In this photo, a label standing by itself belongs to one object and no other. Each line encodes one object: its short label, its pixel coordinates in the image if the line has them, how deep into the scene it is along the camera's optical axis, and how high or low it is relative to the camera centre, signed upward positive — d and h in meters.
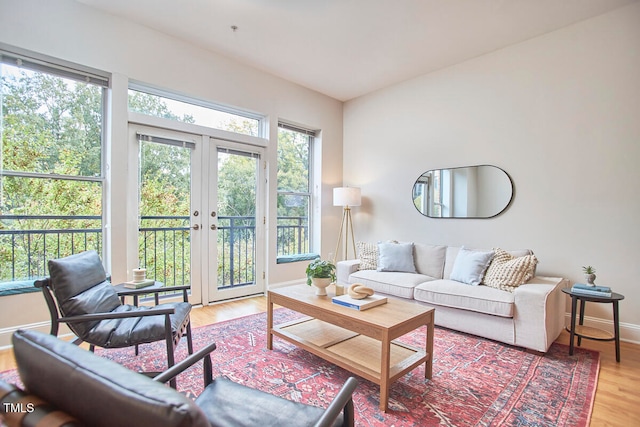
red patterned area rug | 1.72 -1.11
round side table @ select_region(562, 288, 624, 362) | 2.37 -0.92
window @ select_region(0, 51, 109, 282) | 2.61 +0.45
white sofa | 2.45 -0.78
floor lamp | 4.48 +0.24
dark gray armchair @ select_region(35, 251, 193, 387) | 1.79 -0.60
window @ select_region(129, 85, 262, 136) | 3.30 +1.21
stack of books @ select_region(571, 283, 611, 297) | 2.42 -0.61
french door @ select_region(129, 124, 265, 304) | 3.35 +0.01
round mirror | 3.50 +0.27
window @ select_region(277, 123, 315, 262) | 4.53 +0.34
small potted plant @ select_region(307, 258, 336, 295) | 2.43 -0.48
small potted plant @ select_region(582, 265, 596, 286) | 2.58 -0.52
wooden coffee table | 1.82 -0.94
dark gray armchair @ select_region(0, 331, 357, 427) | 0.56 -0.35
